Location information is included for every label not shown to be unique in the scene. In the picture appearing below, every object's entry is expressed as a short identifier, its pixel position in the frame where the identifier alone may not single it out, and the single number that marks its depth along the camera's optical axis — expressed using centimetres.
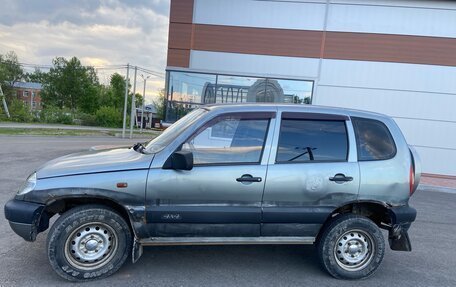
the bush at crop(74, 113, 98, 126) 5319
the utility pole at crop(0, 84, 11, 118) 4488
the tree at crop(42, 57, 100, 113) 7038
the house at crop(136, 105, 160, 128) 6481
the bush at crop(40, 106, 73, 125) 4791
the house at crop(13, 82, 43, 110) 8544
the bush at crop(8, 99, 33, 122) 4542
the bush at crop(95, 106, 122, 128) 5472
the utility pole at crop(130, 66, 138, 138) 2839
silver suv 321
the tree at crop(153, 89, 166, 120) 7724
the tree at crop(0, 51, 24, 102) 6094
